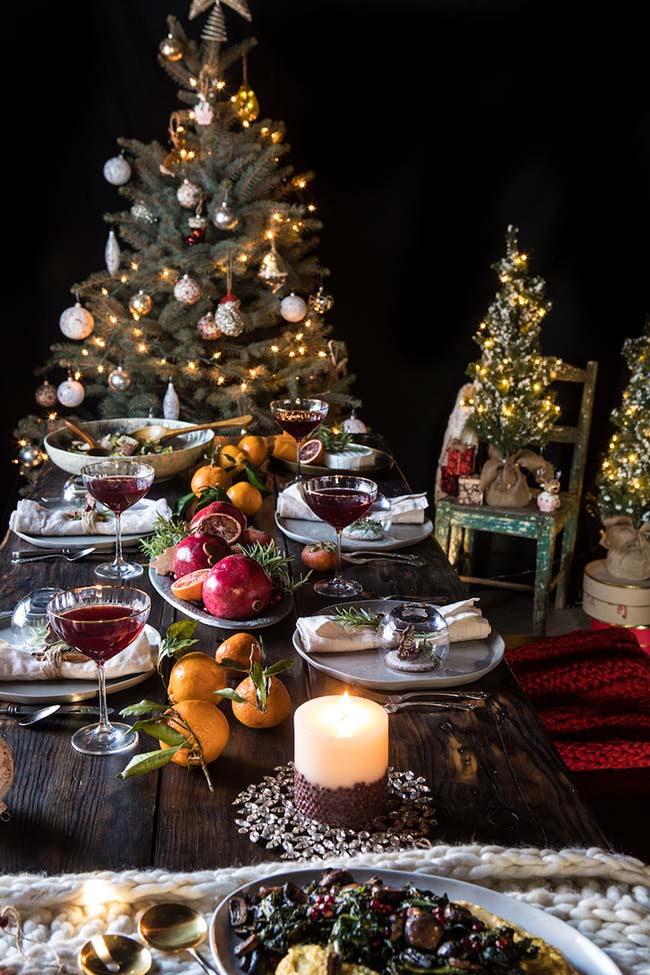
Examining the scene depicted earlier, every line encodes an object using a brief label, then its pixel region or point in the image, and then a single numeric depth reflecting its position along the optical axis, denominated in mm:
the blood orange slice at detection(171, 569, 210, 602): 1549
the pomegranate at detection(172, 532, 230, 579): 1623
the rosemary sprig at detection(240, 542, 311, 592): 1592
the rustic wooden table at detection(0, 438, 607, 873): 970
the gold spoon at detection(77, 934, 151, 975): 787
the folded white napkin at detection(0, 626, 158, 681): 1278
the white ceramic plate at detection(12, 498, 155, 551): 1899
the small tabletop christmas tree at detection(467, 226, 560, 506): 3654
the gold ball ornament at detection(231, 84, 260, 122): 3803
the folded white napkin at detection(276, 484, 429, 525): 2066
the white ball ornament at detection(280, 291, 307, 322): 3754
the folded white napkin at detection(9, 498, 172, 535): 1956
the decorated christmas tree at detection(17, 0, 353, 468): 3678
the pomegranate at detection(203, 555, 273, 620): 1489
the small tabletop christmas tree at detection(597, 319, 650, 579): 3502
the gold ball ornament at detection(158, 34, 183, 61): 3621
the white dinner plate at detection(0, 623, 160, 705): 1241
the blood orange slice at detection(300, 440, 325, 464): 2580
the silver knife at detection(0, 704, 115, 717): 1225
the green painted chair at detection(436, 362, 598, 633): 3652
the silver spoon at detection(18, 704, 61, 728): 1202
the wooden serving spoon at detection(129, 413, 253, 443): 2561
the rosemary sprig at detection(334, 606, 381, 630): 1426
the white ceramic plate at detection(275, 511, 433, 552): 1939
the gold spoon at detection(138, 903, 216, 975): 821
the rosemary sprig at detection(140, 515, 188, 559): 1768
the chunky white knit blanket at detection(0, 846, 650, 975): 815
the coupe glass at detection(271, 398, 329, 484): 2359
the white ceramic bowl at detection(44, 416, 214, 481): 2379
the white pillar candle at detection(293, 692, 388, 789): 1002
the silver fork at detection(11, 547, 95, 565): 1819
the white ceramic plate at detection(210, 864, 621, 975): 763
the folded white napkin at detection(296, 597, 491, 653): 1369
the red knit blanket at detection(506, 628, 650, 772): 1818
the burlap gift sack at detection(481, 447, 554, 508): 3725
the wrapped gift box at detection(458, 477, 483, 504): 3703
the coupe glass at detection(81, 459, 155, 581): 1745
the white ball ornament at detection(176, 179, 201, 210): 3617
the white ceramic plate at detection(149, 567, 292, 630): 1482
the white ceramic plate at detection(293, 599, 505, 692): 1291
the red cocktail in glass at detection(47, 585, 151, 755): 1104
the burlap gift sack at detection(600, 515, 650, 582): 3582
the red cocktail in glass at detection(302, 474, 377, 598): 1693
